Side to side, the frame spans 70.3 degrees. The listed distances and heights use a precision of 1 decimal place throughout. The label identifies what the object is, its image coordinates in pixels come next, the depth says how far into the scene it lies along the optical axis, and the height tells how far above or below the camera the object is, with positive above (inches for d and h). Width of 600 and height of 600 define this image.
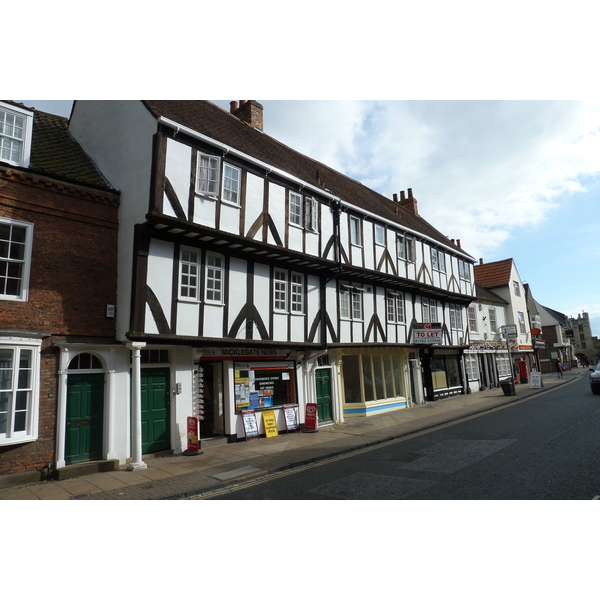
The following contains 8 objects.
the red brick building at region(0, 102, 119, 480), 372.5 +101.3
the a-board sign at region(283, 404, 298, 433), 597.3 -60.2
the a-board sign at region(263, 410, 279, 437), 567.8 -64.0
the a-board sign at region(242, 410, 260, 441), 543.5 -60.4
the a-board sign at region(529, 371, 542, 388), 1130.7 -47.7
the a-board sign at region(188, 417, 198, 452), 464.8 -59.6
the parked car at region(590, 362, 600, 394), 864.9 -46.5
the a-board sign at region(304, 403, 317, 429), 605.0 -61.8
